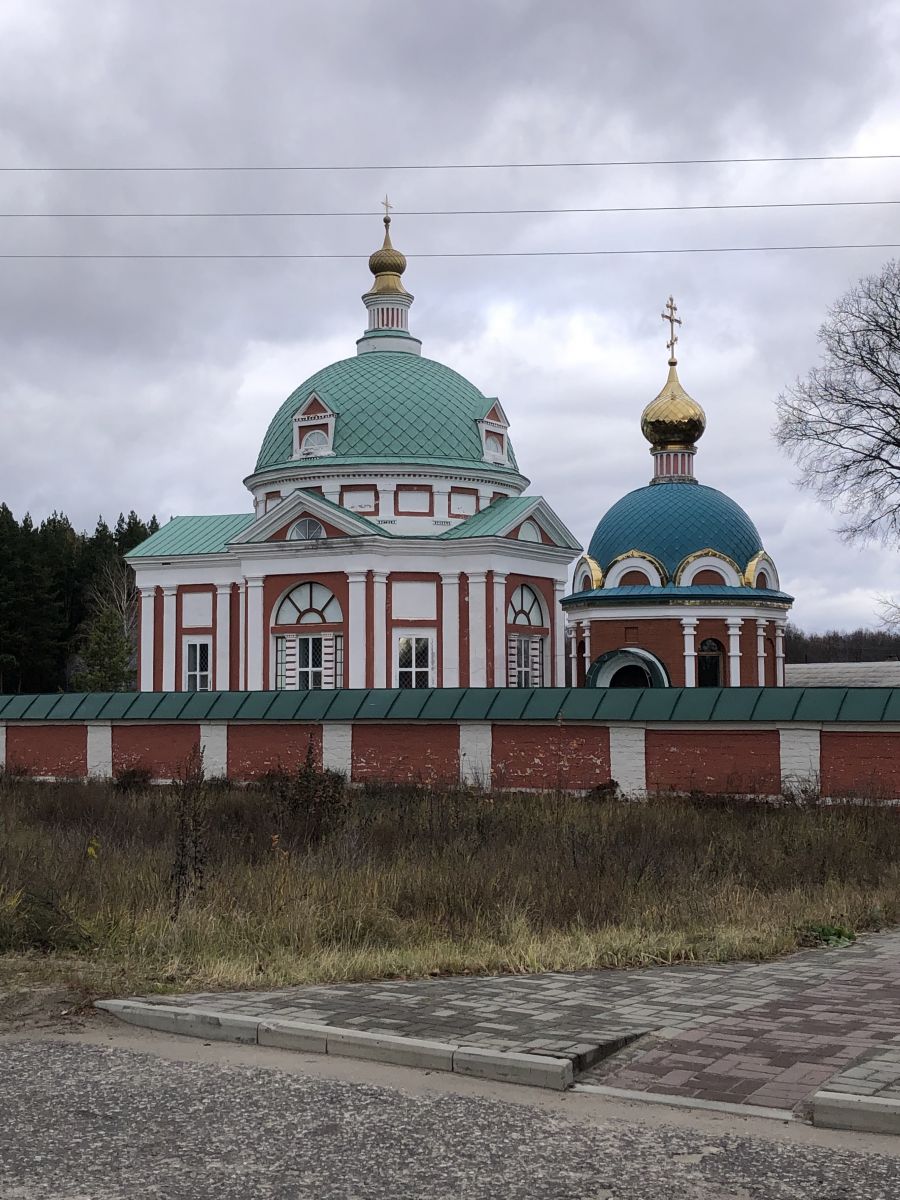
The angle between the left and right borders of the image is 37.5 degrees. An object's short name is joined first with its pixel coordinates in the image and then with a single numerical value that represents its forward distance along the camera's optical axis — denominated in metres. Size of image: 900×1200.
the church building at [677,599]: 32.81
